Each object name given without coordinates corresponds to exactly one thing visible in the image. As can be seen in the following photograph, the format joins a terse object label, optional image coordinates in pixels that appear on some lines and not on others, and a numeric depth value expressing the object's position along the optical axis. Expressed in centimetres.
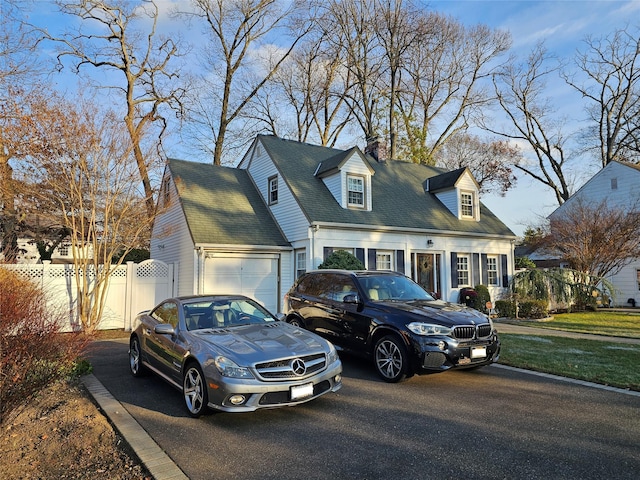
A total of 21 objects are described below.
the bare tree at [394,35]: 2764
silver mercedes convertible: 459
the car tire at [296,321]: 851
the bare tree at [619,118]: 3269
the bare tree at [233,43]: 2627
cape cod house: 1496
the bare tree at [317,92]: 3059
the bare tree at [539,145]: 3597
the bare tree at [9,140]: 1198
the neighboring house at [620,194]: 2289
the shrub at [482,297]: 1727
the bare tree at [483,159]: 3772
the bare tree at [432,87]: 3014
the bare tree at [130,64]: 2116
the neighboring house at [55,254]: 1509
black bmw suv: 610
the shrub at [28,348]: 378
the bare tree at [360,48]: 2833
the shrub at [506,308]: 1620
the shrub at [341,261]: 1357
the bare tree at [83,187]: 1173
